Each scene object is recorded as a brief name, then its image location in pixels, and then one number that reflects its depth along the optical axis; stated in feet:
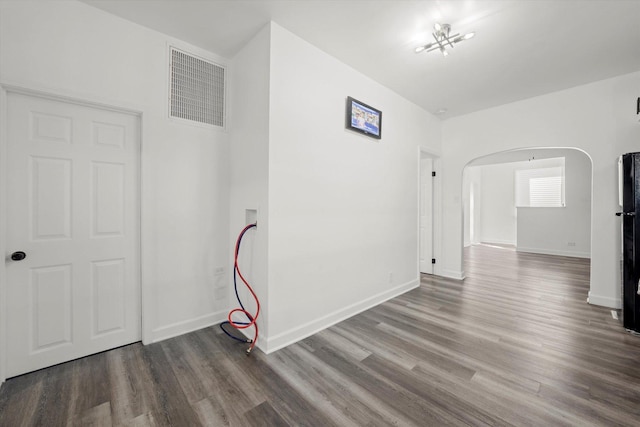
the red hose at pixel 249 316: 7.96
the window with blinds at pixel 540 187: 26.45
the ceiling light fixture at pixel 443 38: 7.90
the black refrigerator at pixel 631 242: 8.93
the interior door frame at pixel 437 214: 16.15
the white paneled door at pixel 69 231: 6.52
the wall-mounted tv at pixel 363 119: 10.12
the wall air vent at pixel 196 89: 8.64
